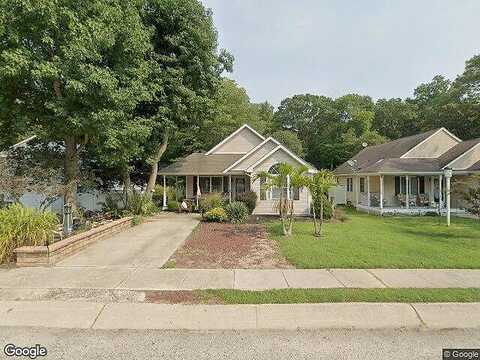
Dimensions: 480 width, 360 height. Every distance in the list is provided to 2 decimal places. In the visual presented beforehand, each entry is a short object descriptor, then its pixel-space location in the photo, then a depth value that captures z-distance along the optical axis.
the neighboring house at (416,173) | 21.52
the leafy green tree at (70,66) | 12.70
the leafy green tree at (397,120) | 53.23
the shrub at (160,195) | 25.03
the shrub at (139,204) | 19.72
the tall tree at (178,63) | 19.94
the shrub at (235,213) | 17.00
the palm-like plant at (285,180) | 12.92
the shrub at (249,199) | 18.98
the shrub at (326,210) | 17.42
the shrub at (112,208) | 18.65
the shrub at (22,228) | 8.57
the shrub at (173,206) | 23.66
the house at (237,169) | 19.56
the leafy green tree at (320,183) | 13.11
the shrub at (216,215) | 17.03
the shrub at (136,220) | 16.72
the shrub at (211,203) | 19.19
